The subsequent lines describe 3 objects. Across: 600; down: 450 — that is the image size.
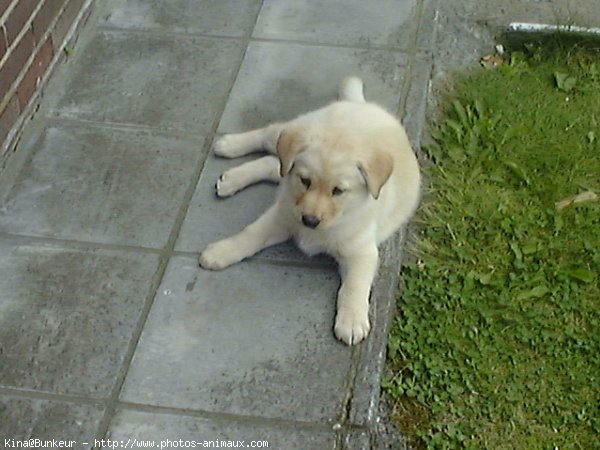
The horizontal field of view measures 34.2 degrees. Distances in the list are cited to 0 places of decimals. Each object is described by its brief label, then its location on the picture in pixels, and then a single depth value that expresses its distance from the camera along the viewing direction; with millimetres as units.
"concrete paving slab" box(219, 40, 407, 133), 4430
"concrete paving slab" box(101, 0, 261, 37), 4910
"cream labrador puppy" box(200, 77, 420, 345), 3365
